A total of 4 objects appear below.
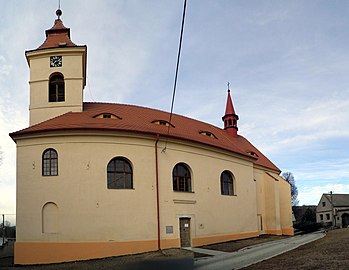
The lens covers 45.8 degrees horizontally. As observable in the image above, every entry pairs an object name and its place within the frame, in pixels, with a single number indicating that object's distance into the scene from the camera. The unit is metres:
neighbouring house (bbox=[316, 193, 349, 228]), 71.38
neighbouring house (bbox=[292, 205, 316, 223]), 103.88
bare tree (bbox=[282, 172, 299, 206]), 124.25
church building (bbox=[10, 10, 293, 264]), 21.67
